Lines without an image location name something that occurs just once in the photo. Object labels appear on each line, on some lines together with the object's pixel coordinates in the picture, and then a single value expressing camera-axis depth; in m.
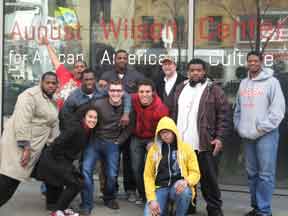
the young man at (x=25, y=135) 5.82
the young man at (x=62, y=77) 8.16
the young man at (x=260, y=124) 5.87
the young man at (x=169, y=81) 6.58
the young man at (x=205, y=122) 5.90
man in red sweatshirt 6.14
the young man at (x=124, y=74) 6.78
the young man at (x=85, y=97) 6.27
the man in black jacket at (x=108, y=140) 6.18
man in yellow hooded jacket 5.55
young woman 5.84
